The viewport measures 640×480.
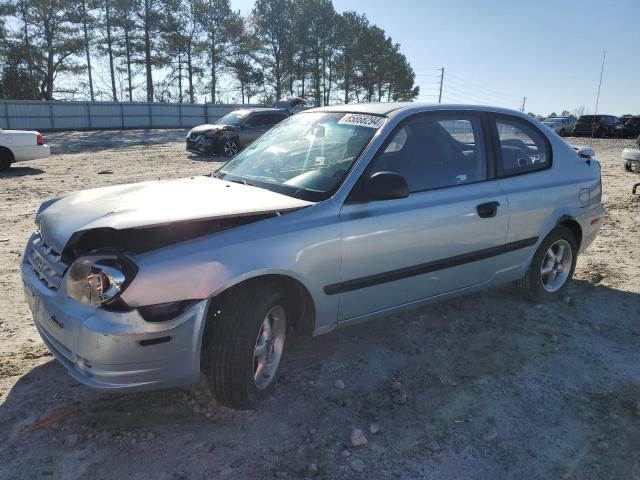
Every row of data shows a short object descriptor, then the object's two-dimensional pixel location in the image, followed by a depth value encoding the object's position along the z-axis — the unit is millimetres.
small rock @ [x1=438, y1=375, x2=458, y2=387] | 3268
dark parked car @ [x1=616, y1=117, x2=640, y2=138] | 32969
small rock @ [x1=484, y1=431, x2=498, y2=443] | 2736
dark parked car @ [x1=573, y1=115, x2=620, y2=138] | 32406
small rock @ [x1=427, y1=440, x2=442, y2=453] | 2648
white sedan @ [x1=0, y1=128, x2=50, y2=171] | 11969
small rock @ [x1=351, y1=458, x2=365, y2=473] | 2484
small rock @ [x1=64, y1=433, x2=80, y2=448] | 2573
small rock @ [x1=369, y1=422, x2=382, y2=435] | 2760
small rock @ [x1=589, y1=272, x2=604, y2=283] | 5199
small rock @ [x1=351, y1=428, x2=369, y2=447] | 2656
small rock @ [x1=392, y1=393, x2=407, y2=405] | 3045
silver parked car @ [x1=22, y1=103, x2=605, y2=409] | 2459
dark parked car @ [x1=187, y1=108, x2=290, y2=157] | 16219
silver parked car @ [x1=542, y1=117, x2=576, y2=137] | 34625
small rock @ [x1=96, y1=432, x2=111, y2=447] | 2596
